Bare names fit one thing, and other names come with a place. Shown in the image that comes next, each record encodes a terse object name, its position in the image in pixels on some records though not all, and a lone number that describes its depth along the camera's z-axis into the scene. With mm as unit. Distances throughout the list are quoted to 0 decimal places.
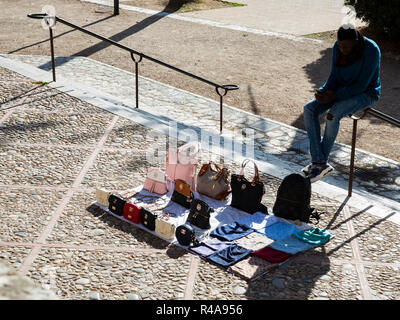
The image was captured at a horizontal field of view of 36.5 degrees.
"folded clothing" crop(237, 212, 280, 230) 5543
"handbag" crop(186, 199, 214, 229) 5434
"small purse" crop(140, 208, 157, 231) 5363
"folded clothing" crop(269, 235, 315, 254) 5102
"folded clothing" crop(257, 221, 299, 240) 5363
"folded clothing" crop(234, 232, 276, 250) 5199
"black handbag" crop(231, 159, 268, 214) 5719
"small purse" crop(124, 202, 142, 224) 5477
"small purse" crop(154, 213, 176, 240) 5207
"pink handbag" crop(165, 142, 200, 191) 6250
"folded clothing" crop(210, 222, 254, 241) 5320
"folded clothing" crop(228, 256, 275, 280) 4741
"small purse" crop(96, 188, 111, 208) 5723
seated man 5848
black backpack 5535
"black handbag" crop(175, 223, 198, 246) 5137
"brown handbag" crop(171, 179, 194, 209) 5816
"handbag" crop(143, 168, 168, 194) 6070
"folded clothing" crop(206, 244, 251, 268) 4906
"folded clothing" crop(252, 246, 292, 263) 4941
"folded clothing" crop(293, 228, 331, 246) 5263
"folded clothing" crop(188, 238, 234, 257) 5065
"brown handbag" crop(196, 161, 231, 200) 6023
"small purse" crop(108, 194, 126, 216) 5590
